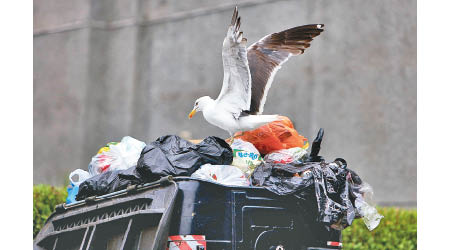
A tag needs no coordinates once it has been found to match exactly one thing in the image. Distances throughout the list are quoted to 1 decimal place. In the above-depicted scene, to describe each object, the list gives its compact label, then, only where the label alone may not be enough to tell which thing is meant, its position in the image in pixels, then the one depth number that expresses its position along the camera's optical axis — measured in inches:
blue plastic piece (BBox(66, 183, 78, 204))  366.6
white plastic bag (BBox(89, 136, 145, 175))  349.1
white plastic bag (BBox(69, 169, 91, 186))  370.8
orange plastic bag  361.4
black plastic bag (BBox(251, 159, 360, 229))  305.8
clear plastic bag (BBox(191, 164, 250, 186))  306.5
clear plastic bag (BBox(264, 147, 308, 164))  342.0
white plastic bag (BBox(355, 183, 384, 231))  321.1
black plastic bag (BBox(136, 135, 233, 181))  310.5
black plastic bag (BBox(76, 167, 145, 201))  323.3
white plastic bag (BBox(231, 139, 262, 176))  329.7
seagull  351.9
